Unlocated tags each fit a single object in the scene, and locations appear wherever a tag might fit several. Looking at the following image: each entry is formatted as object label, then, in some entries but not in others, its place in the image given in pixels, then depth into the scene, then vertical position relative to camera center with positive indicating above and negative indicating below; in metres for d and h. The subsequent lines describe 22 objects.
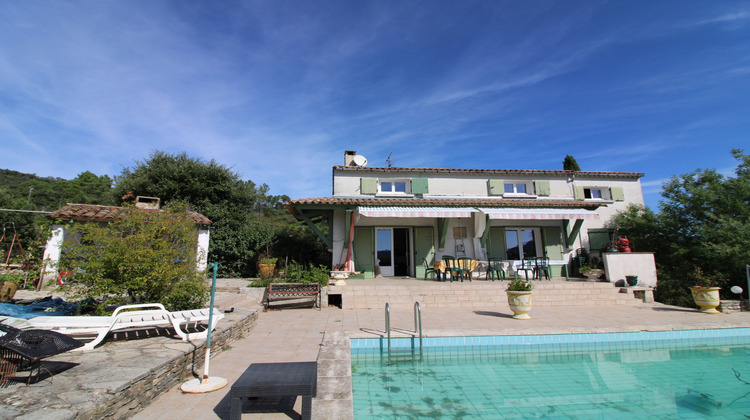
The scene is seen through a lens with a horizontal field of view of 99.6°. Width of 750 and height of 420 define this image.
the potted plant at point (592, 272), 13.71 -0.52
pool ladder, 6.18 -1.56
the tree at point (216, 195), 16.38 +4.20
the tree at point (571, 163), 21.83 +6.62
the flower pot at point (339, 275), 12.40 -0.45
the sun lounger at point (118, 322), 4.57 -0.88
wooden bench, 10.65 -0.94
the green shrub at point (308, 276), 11.66 -0.45
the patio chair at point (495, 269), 13.51 -0.33
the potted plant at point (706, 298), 9.75 -1.22
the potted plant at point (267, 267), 13.33 -0.12
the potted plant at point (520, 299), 8.73 -1.04
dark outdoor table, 3.05 -1.18
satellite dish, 17.16 +5.54
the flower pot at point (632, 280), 12.20 -0.78
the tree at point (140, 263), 5.88 +0.07
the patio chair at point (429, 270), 13.61 -0.34
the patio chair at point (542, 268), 14.00 -0.32
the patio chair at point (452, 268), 12.75 -0.25
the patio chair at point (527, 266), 13.83 -0.22
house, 14.28 +2.16
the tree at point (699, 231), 11.69 +1.16
